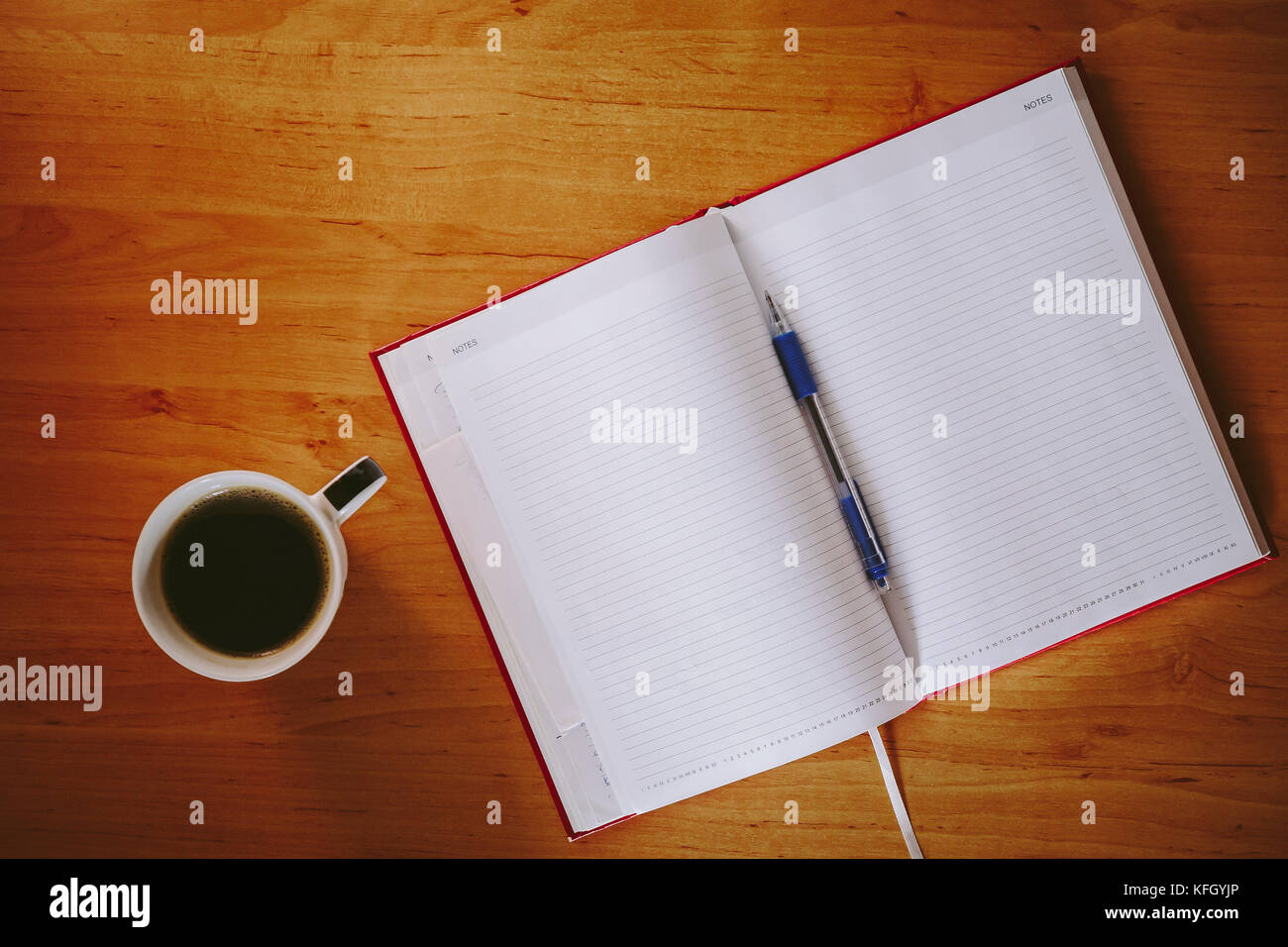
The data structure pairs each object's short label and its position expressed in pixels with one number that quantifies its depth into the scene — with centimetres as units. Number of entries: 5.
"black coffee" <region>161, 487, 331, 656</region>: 62
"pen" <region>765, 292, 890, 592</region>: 69
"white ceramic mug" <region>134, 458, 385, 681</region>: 59
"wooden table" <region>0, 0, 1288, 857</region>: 73
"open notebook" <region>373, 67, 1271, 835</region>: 69
